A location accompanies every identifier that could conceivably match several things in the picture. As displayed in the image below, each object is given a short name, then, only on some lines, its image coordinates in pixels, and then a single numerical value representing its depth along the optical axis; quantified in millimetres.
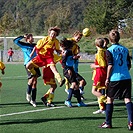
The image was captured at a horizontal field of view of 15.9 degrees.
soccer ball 12476
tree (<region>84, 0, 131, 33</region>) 63562
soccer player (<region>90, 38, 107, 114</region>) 10367
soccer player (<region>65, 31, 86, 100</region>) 12422
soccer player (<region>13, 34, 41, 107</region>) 11875
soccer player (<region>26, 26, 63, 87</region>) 11102
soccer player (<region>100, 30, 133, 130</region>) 8523
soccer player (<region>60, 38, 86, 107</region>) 11352
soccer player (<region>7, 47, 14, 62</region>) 42422
